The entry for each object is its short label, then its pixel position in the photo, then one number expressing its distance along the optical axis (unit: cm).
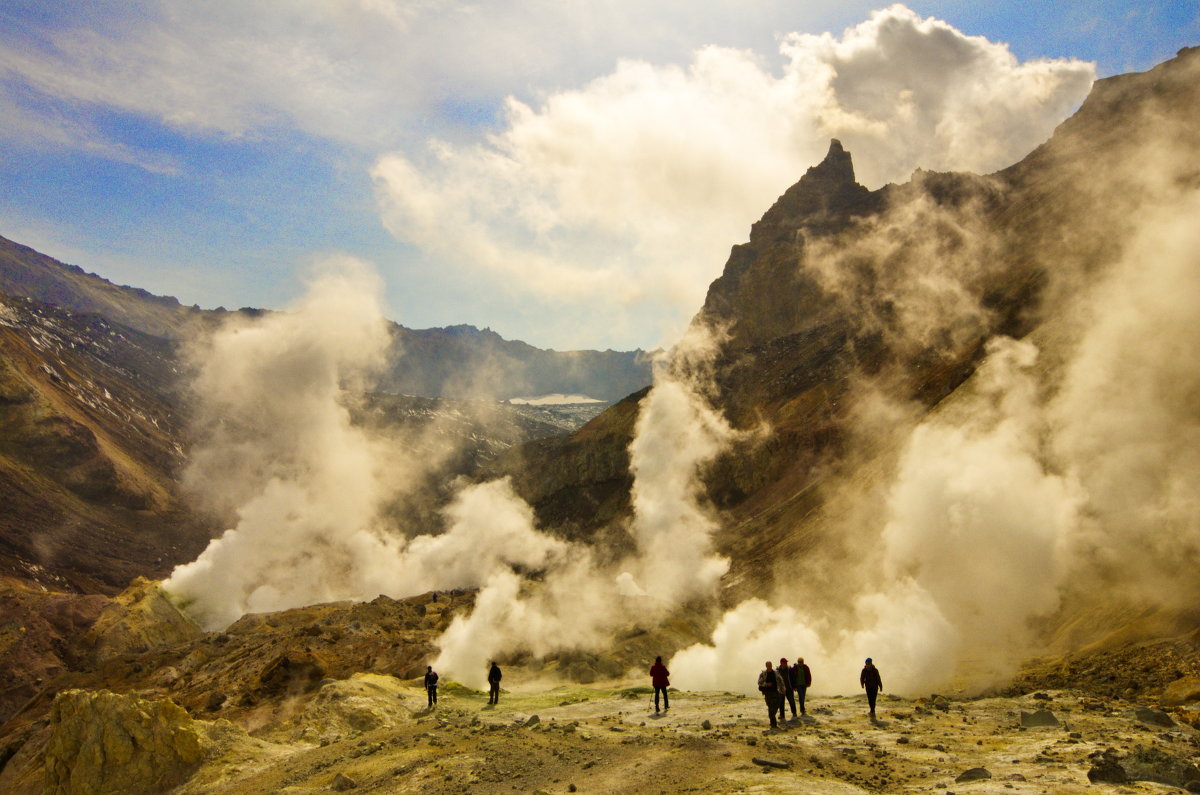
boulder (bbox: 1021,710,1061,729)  1452
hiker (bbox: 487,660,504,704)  2362
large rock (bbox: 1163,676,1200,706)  1592
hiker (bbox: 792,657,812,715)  1653
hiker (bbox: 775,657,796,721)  1617
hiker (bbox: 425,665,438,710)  2400
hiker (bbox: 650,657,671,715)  1902
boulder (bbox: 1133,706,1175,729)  1404
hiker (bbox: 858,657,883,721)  1633
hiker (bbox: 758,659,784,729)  1553
